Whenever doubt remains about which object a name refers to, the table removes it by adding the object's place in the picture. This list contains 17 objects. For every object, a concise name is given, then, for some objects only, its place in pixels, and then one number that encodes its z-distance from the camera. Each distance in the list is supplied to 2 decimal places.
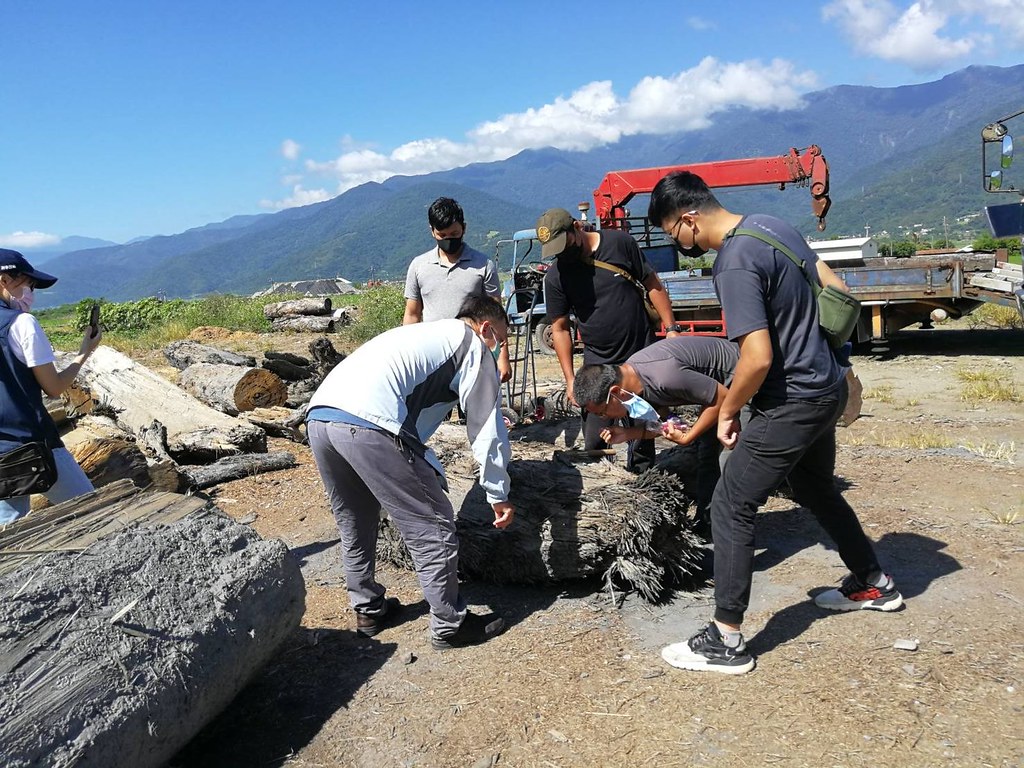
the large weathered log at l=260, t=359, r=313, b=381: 9.54
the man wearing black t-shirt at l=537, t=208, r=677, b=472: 4.20
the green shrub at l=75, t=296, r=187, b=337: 23.77
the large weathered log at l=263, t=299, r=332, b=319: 20.71
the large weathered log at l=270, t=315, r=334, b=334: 19.52
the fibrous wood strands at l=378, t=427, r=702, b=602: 3.60
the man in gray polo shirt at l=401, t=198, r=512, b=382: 4.60
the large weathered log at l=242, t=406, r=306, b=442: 7.72
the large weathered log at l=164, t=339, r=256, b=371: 10.98
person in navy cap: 3.34
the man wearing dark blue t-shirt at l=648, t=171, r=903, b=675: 2.77
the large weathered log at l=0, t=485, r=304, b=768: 2.18
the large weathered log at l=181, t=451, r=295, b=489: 6.48
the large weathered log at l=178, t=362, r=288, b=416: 8.52
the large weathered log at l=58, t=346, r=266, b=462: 7.09
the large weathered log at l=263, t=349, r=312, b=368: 9.59
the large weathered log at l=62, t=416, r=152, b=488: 5.57
